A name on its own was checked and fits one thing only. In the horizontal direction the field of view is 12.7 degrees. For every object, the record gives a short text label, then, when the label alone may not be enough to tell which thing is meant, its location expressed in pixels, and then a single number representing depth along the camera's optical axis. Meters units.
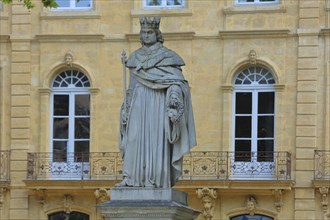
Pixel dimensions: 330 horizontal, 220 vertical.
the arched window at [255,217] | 37.66
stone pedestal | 16.56
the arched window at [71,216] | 38.62
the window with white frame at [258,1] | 37.80
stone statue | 16.97
